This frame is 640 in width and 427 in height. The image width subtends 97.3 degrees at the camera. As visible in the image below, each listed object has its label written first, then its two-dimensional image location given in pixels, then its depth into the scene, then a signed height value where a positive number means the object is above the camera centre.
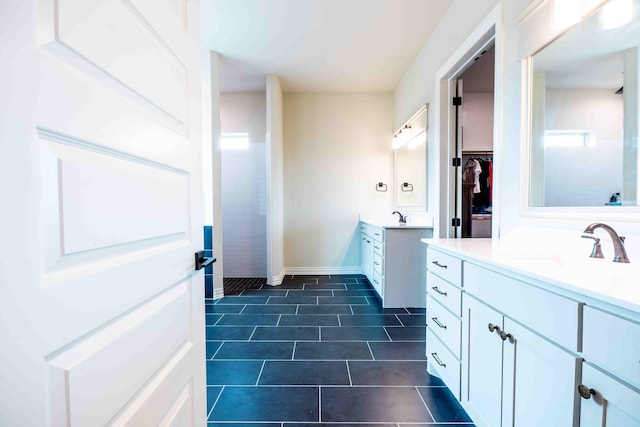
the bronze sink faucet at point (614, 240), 0.96 -0.13
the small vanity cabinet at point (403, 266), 2.89 -0.64
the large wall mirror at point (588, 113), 1.03 +0.39
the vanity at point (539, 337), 0.68 -0.43
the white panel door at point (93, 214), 0.39 -0.01
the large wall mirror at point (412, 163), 3.16 +0.52
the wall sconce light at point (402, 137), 3.55 +0.91
